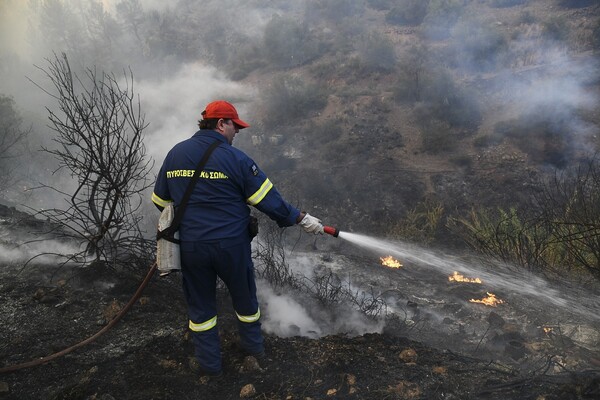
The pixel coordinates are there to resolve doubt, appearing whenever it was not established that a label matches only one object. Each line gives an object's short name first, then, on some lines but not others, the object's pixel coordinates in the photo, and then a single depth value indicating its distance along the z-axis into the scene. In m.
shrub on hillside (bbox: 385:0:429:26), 18.82
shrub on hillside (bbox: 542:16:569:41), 13.48
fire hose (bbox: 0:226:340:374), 2.57
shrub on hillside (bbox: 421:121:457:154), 10.38
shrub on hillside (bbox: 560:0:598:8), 15.13
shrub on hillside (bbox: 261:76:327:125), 13.20
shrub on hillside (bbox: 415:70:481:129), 11.10
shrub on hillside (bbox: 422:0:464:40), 16.52
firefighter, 2.57
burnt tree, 3.40
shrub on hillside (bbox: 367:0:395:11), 21.22
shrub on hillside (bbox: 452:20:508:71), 13.63
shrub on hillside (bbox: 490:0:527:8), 17.89
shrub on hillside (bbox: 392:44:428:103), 12.61
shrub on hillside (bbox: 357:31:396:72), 14.83
